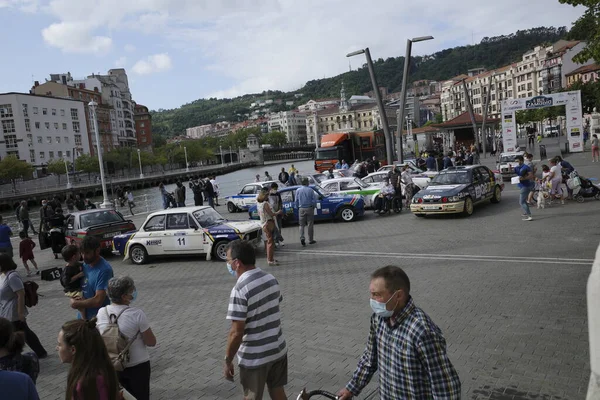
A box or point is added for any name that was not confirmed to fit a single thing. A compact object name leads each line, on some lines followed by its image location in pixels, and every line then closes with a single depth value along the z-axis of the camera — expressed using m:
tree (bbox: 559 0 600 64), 14.52
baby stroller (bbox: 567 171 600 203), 16.86
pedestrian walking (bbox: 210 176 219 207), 28.38
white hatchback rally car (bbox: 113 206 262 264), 12.81
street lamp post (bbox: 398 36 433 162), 22.30
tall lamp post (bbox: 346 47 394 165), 23.88
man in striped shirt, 4.01
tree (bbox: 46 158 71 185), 82.44
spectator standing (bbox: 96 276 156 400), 4.15
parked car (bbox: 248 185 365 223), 18.08
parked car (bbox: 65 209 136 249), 14.65
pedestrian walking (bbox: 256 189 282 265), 11.93
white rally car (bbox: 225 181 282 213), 23.81
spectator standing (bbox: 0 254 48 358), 6.08
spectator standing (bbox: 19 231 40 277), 12.96
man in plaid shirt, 2.72
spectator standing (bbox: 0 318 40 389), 3.46
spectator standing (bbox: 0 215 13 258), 11.50
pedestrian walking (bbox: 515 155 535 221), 14.18
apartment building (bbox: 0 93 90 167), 86.19
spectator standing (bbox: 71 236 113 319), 5.41
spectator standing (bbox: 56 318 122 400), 2.99
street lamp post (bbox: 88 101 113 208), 27.02
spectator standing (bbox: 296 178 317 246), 13.34
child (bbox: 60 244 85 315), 6.03
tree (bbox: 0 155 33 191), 67.81
